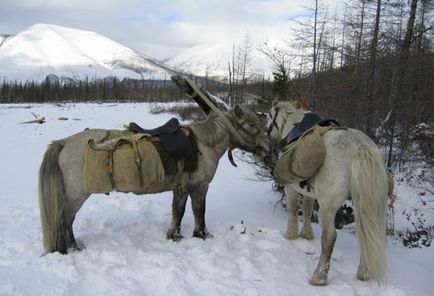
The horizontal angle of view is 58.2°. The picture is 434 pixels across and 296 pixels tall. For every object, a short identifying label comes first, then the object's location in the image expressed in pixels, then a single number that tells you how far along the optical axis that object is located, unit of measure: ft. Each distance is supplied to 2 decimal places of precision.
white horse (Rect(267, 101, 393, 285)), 12.12
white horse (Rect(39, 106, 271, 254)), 13.70
